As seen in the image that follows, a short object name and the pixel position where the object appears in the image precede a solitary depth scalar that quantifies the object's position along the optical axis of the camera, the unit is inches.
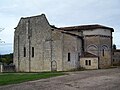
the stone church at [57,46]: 1154.0
